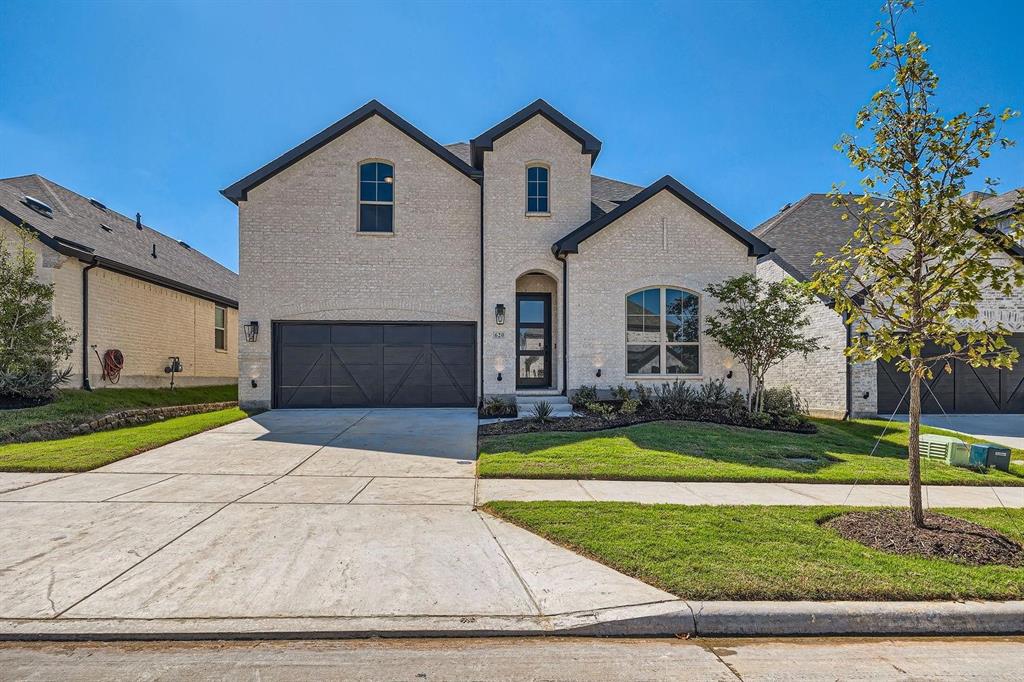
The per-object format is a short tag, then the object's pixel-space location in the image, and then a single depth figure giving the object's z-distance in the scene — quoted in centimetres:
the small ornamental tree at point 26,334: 1140
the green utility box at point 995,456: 874
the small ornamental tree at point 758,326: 1238
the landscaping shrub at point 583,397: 1324
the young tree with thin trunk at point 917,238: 504
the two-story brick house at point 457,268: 1423
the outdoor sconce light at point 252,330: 1448
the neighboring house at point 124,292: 1332
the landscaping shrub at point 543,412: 1167
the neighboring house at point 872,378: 1433
